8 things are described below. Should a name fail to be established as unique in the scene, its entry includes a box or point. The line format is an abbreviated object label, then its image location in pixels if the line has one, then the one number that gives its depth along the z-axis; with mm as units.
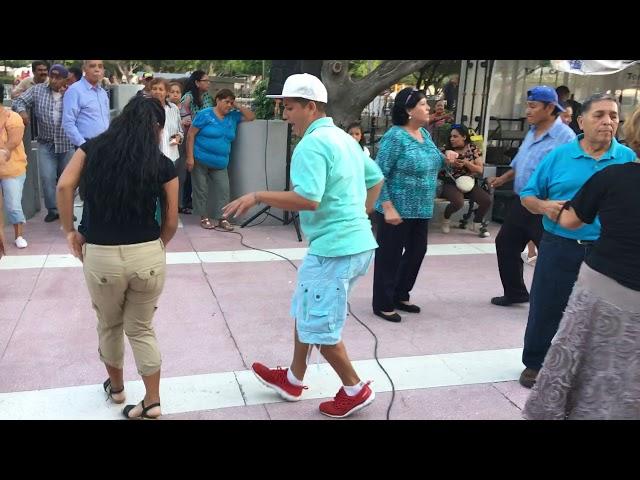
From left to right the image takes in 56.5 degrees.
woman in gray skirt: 2447
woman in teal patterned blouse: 4398
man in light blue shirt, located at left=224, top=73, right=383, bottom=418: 2787
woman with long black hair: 2738
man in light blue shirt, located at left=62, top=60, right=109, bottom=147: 6223
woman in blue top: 7254
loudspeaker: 7903
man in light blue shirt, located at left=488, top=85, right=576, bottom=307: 4266
